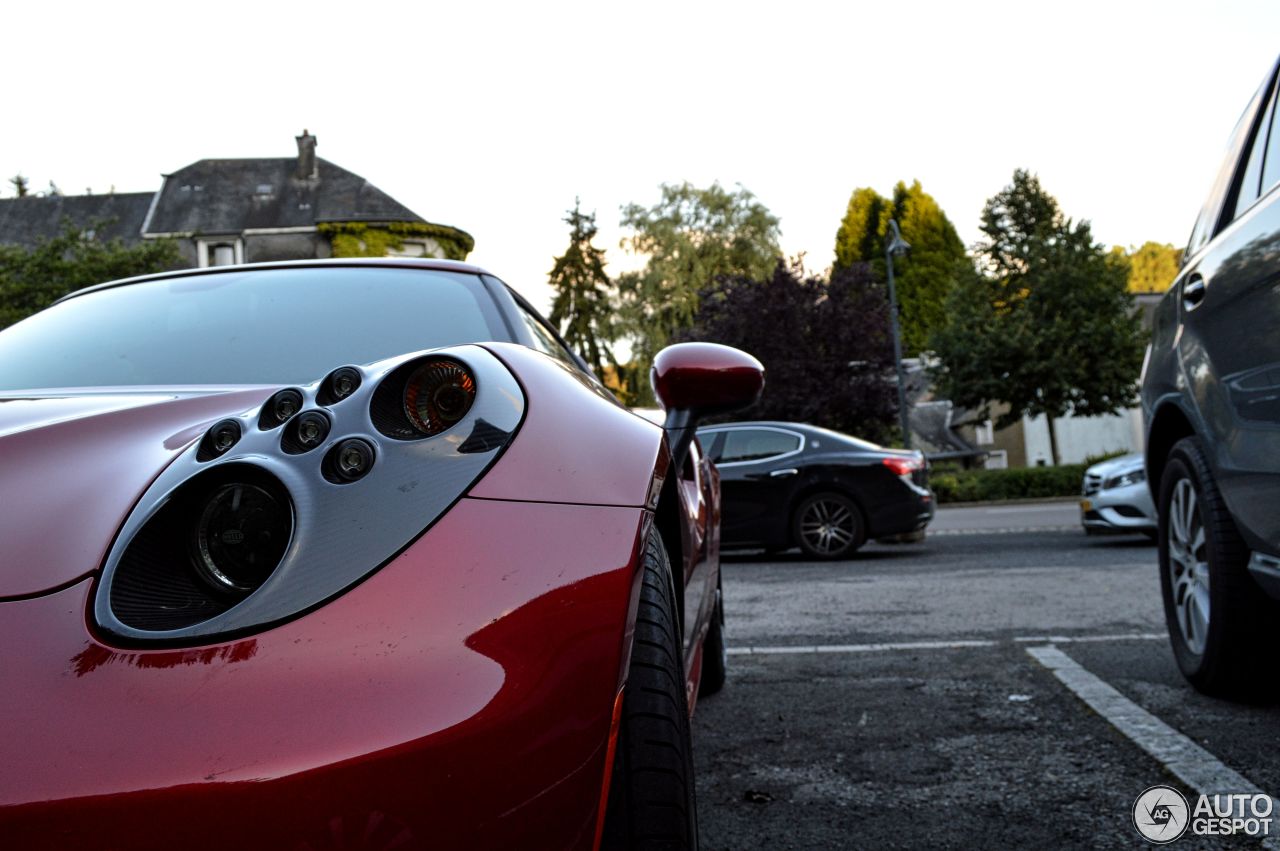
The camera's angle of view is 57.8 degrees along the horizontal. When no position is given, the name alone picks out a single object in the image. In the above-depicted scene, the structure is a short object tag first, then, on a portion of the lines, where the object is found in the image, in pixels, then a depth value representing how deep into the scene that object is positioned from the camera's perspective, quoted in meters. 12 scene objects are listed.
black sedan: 11.07
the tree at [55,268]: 31.66
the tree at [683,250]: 47.94
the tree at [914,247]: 65.75
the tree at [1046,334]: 34.72
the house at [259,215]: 45.22
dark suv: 2.74
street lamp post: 25.00
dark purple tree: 30.19
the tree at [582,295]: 51.84
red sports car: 1.00
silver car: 10.68
